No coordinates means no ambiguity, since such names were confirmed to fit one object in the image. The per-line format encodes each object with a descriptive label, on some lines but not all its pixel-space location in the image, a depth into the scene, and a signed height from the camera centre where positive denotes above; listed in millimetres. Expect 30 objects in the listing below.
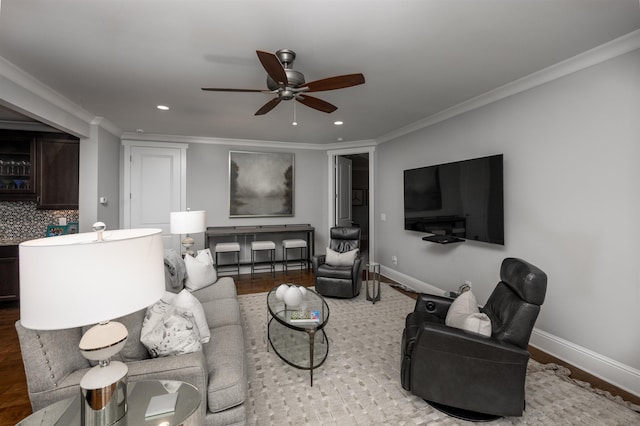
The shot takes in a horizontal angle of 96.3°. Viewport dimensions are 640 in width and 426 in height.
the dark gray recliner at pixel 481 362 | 1706 -916
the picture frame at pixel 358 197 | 8945 +452
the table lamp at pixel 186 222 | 3086 -114
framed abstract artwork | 5477 +545
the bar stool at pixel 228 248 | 4977 -641
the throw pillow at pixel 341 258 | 4078 -665
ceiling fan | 1941 +931
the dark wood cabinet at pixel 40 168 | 3873 +601
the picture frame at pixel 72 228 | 4227 -241
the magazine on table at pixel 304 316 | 2291 -865
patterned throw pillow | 1559 -675
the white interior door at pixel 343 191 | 5980 +429
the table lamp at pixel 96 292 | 820 -244
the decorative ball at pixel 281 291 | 2562 -723
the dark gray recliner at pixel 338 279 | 3900 -925
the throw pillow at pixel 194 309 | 1875 -644
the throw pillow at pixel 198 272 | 3057 -653
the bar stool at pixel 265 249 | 5156 -678
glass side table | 1053 -768
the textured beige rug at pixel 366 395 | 1820 -1307
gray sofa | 1240 -776
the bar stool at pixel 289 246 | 5379 -663
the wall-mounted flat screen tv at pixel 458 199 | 3023 +147
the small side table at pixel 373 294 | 3867 -1159
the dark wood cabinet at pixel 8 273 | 3658 -790
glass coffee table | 2243 -1232
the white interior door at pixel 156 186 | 4918 +444
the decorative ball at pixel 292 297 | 2492 -752
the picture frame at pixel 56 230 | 4143 -265
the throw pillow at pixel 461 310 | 1956 -699
